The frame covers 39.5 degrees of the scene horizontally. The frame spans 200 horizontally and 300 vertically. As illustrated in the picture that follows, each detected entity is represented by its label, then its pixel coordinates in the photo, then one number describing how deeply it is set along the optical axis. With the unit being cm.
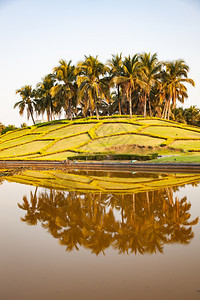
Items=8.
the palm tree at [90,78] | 4630
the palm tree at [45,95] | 5841
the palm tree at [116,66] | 4838
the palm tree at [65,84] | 5091
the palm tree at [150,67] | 5000
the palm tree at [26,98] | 6122
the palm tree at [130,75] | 4503
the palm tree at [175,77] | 4781
